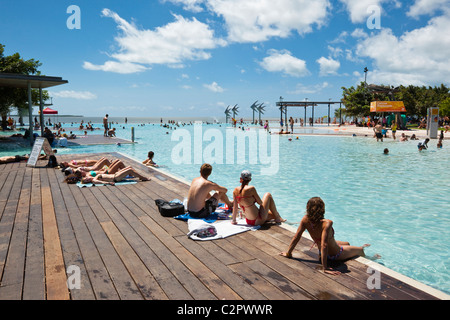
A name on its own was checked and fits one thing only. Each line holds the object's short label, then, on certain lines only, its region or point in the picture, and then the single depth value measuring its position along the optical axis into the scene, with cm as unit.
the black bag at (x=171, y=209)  541
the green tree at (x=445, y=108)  4615
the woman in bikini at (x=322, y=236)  348
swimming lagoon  571
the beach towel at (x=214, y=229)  447
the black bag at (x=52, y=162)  1081
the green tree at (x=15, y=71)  2150
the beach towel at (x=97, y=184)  784
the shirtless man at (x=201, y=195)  527
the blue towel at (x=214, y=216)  532
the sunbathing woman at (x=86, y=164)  958
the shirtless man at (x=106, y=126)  2573
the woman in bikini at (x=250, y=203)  490
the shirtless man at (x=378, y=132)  2503
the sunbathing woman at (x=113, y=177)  809
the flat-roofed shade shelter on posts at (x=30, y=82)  1549
